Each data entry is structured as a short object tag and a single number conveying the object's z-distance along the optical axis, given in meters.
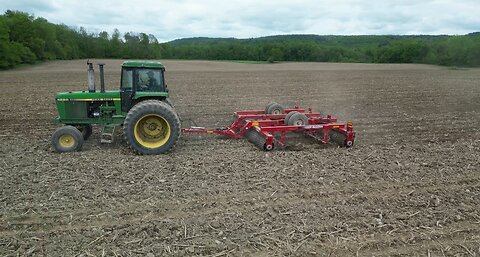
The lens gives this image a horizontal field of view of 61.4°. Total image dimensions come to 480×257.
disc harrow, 8.79
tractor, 8.07
